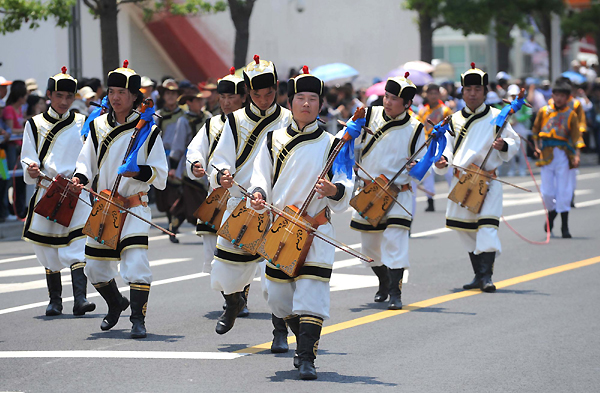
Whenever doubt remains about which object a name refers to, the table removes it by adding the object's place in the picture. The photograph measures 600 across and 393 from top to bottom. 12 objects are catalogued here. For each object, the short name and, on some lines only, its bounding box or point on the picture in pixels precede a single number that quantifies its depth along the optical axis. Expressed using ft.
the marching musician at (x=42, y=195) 56.44
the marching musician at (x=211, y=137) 54.29
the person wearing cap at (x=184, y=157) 82.58
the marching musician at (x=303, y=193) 41.16
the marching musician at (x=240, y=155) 47.80
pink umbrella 126.21
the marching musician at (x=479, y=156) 63.05
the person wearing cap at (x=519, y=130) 146.61
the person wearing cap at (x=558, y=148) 88.63
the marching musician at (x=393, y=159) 58.34
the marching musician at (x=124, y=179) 49.80
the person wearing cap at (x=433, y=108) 101.45
